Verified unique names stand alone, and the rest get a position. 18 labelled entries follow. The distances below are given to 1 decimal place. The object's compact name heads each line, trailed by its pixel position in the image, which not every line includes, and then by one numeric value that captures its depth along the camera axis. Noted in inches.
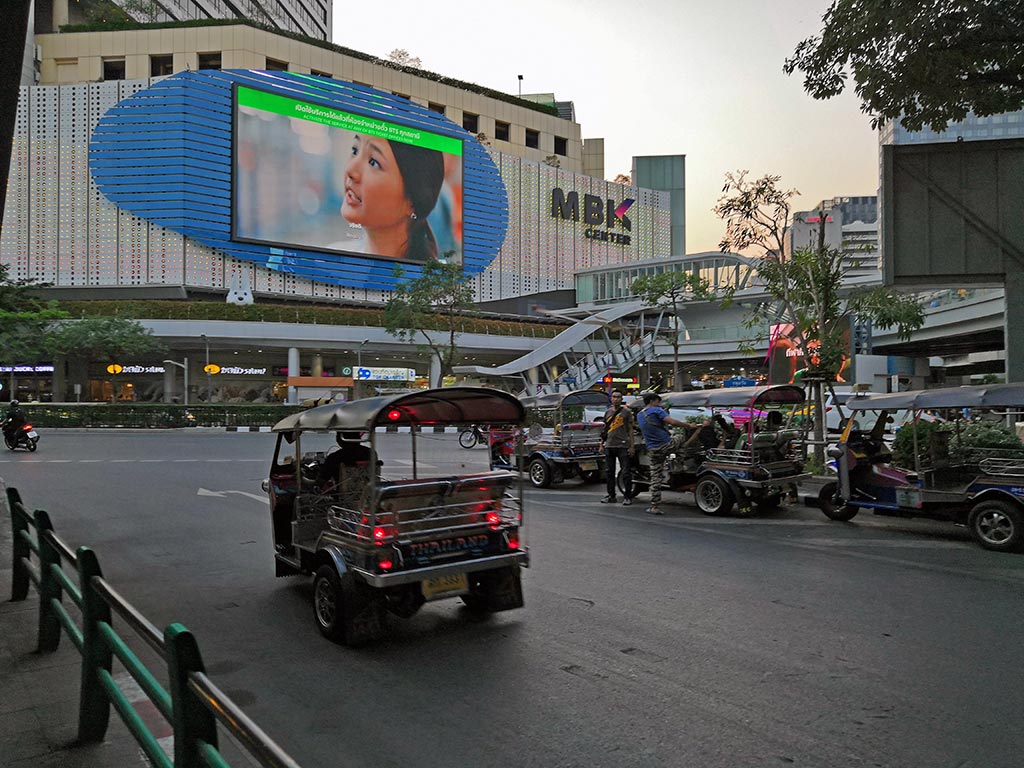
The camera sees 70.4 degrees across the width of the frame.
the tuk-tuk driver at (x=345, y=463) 254.8
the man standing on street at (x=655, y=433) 435.5
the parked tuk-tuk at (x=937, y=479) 322.3
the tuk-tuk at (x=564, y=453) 587.8
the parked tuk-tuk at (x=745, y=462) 418.0
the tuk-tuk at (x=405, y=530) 203.8
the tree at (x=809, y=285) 644.7
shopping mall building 1998.0
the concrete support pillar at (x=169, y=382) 2027.4
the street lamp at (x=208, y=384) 1883.6
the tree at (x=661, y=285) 1470.2
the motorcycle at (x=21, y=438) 853.8
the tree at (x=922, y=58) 349.7
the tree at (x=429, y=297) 1540.4
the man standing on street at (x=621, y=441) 465.4
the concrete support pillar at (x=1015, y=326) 516.4
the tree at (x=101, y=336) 1649.9
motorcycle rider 854.5
